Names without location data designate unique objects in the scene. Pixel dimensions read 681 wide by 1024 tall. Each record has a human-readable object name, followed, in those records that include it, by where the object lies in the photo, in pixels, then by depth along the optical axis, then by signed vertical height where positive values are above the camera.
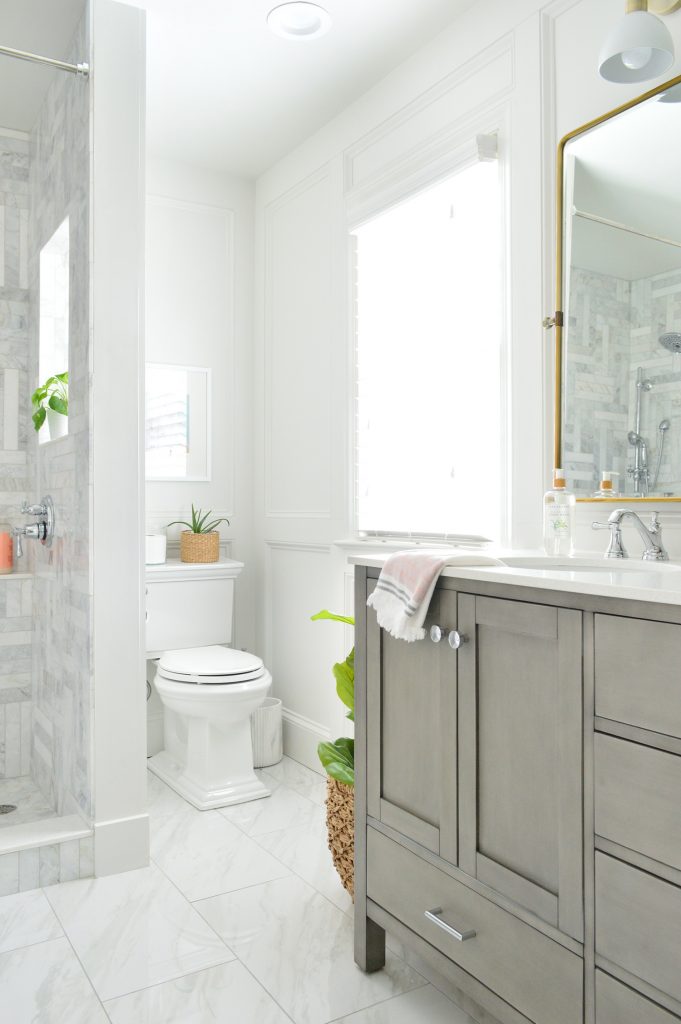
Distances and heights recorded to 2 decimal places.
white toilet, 2.75 -0.61
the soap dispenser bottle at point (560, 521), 1.87 -0.03
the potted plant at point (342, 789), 2.04 -0.73
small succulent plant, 3.37 -0.07
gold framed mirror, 1.76 +0.47
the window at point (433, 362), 2.35 +0.47
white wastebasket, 3.23 -0.91
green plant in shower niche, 2.70 +0.38
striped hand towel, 1.52 -0.15
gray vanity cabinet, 1.13 -0.49
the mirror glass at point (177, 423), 3.47 +0.37
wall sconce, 1.59 +0.92
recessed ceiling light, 2.41 +1.48
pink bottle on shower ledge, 3.08 -0.17
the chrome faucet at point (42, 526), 2.74 -0.06
